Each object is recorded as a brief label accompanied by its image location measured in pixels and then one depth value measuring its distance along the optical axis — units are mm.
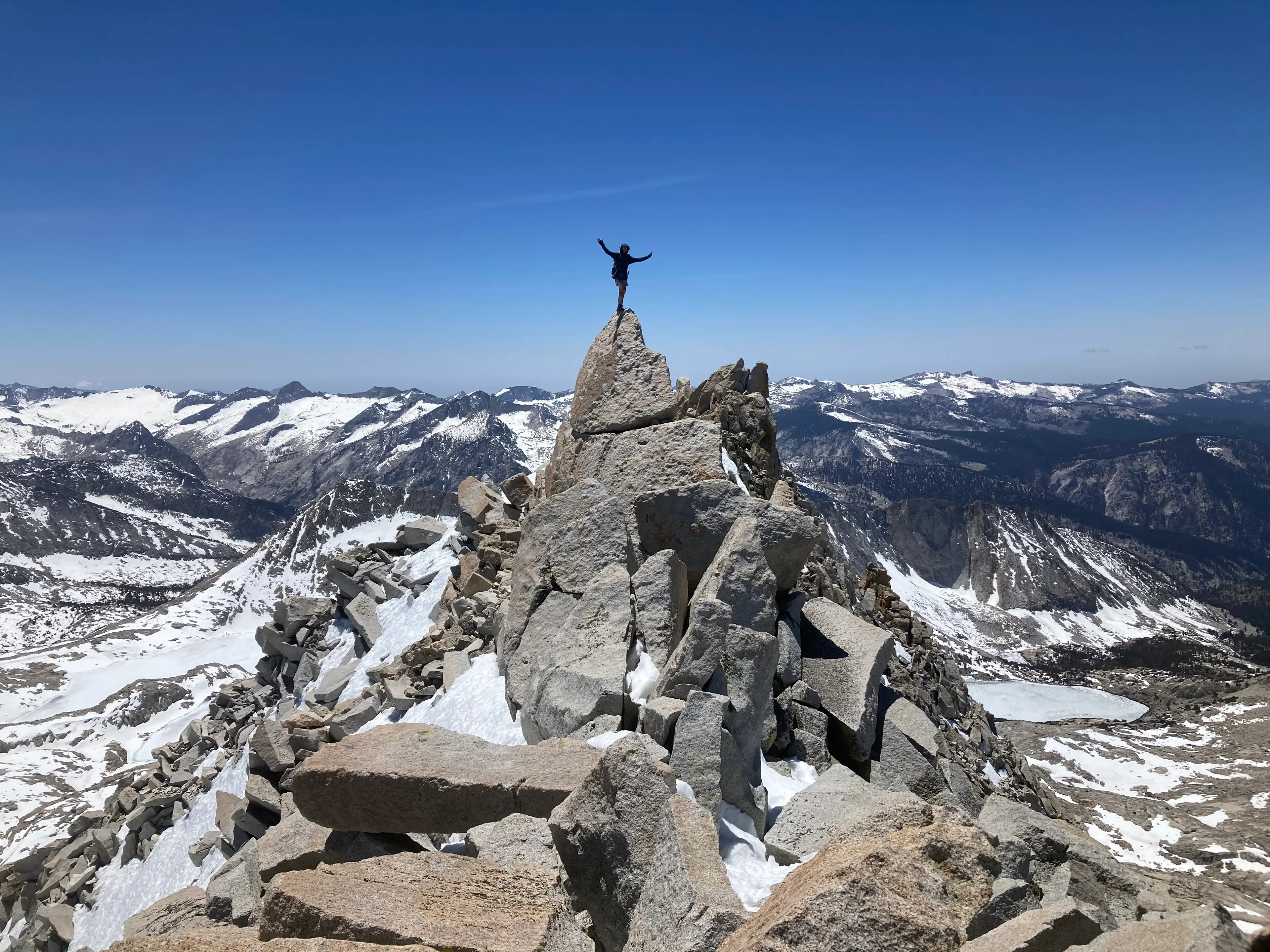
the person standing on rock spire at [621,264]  19203
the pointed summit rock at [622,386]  18766
